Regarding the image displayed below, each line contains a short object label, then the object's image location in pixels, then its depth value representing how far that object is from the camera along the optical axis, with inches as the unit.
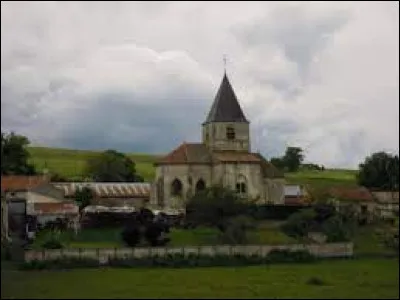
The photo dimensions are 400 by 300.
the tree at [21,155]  3100.4
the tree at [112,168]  4473.4
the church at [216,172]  3240.7
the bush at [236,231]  2128.4
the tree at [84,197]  3253.4
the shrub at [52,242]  1891.0
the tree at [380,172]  3462.1
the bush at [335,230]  2219.5
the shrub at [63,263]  1717.5
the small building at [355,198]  3048.7
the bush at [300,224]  2421.3
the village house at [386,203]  2740.2
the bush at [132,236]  2048.5
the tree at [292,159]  4854.8
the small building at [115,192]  3444.9
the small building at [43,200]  2527.1
